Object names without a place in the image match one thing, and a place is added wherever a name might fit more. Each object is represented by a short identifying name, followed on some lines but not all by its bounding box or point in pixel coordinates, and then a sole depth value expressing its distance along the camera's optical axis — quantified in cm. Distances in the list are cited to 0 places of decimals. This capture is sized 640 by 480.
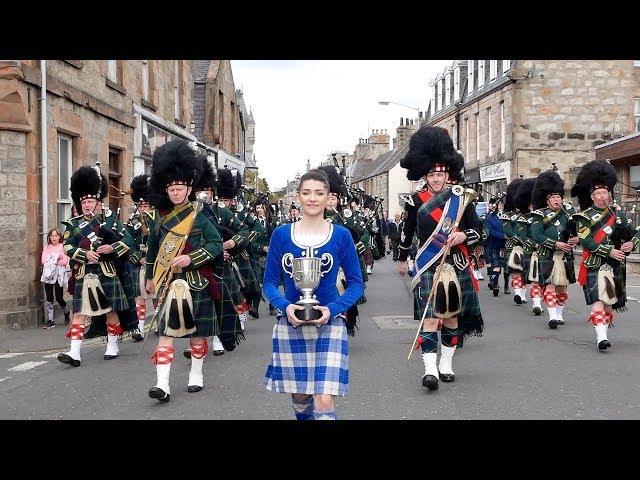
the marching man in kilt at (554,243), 999
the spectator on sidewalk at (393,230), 2706
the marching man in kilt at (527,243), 1060
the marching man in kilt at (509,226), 1298
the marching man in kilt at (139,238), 955
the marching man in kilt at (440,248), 632
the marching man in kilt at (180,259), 605
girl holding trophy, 410
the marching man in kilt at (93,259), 792
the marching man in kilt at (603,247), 803
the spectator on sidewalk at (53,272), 1117
